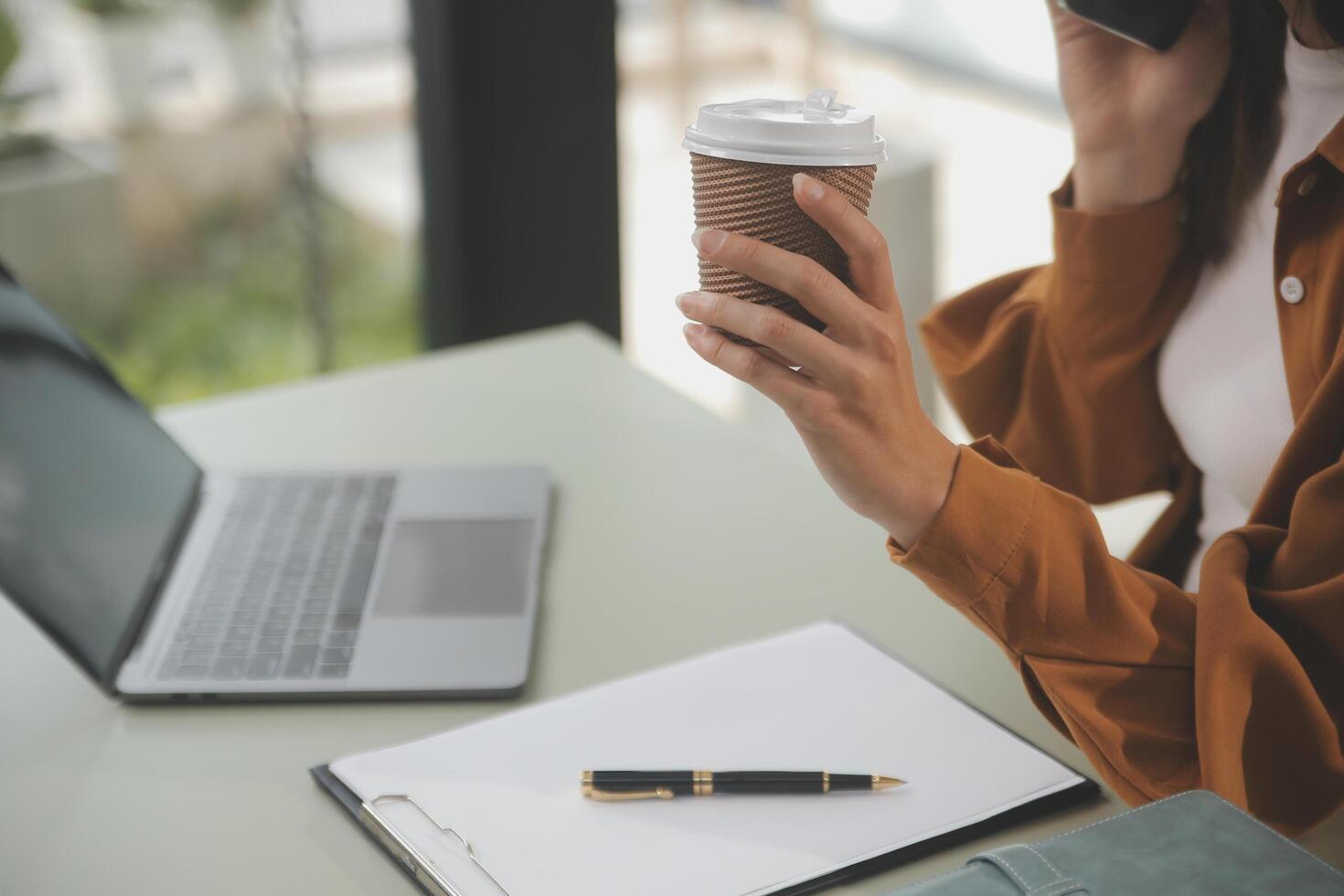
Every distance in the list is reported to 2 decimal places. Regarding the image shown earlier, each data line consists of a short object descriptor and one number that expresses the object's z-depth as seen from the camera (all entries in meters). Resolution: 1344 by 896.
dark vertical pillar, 2.09
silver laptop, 0.90
